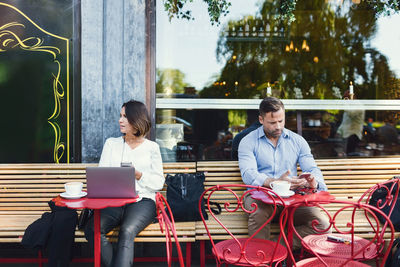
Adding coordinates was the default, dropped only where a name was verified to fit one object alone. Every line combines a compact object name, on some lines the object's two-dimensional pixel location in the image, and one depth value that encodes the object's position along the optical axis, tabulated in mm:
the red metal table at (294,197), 2668
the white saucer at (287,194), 2850
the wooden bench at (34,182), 3908
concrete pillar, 4227
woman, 3209
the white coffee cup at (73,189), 2973
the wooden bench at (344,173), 4035
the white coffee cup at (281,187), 2896
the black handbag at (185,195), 3467
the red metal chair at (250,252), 2445
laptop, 2836
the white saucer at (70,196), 2938
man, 3309
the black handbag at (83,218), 3268
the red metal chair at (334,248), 2373
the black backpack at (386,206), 3246
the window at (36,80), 4312
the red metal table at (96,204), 2748
